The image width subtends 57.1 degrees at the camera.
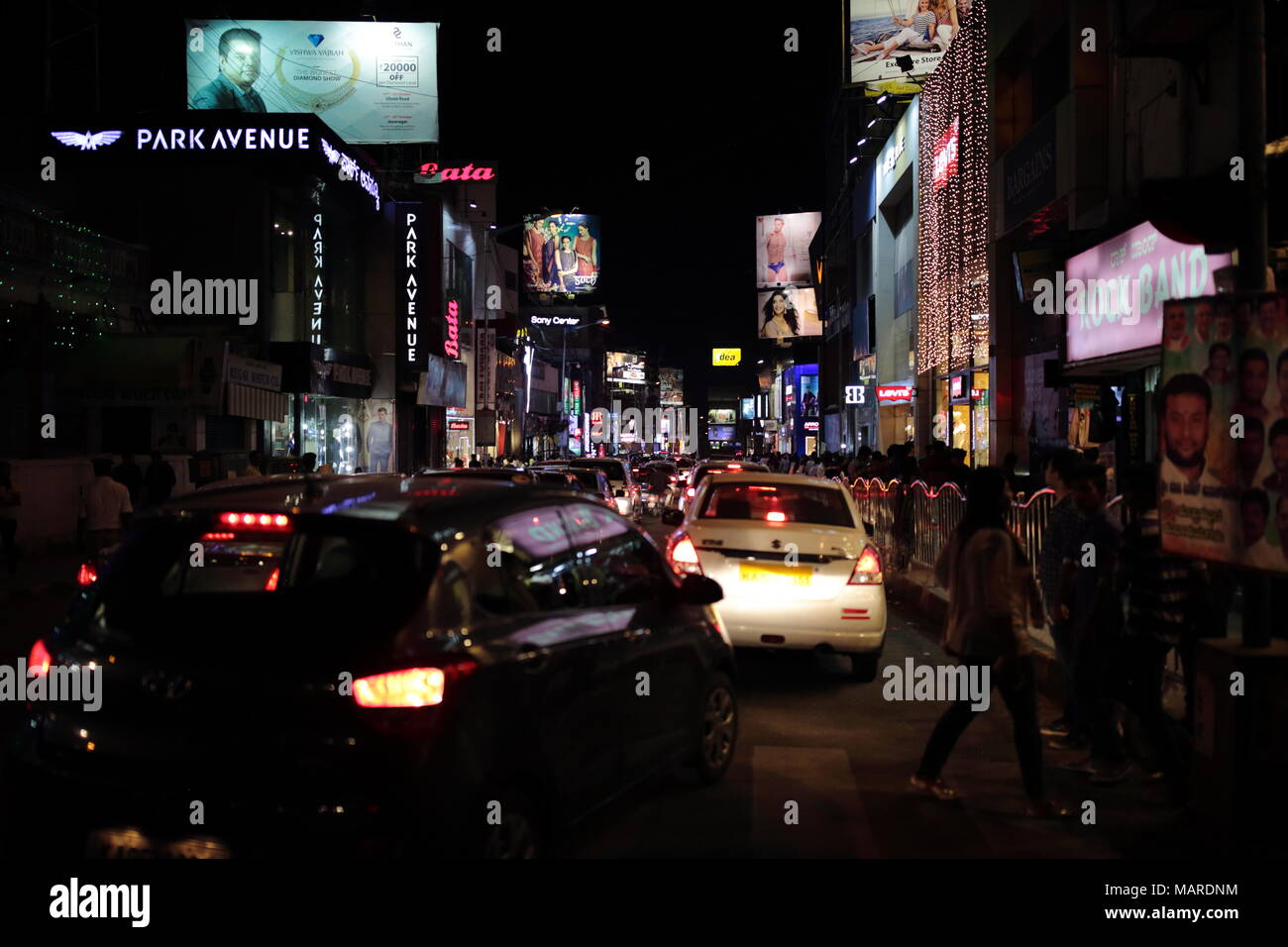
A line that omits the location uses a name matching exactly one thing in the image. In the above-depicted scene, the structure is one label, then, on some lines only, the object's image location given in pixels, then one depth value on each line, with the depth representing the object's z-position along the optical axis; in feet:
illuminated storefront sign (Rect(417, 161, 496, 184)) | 172.55
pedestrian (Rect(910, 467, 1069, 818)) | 20.86
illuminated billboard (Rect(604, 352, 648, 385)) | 525.34
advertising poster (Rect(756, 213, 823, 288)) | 273.75
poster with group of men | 19.07
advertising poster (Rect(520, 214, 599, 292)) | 325.42
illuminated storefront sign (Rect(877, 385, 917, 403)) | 133.10
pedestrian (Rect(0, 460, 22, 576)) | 53.83
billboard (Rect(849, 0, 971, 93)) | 162.20
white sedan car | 31.73
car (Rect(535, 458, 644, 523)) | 82.95
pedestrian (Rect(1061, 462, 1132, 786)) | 22.88
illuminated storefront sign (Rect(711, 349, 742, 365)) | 525.34
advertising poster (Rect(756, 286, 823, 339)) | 273.54
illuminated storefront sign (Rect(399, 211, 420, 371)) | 141.38
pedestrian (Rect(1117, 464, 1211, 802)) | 21.83
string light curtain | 90.68
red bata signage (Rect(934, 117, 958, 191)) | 97.30
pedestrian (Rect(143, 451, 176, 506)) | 64.28
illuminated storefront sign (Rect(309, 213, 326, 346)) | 113.60
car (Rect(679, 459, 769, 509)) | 89.10
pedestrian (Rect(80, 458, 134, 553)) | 50.72
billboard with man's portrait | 143.84
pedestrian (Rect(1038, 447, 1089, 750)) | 24.56
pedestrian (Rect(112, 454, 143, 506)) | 61.21
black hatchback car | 12.83
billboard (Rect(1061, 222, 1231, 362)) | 47.57
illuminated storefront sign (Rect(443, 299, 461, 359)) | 162.71
